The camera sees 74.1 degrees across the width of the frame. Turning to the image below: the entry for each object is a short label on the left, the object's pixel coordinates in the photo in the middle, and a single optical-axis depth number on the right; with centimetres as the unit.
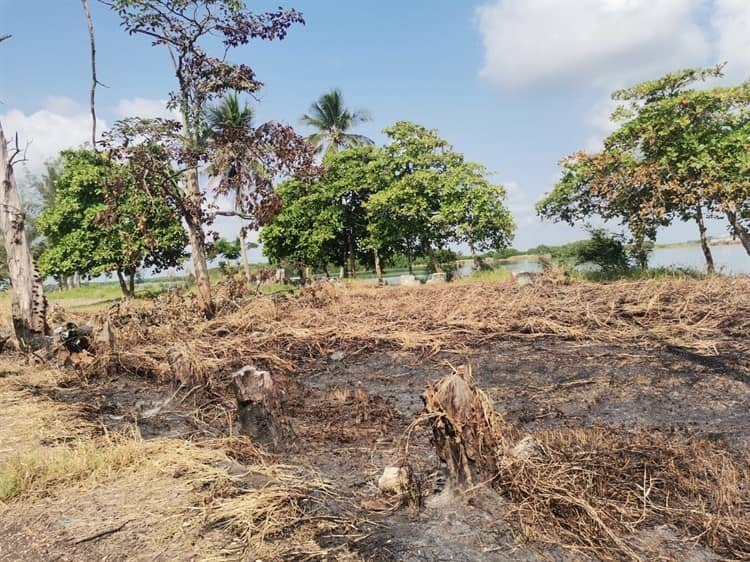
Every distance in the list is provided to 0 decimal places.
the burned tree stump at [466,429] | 259
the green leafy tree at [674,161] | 1172
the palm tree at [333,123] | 3105
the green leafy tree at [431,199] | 1938
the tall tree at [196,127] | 1021
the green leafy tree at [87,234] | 2262
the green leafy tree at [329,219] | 2502
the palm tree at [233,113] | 2812
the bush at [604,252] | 1592
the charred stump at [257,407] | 387
